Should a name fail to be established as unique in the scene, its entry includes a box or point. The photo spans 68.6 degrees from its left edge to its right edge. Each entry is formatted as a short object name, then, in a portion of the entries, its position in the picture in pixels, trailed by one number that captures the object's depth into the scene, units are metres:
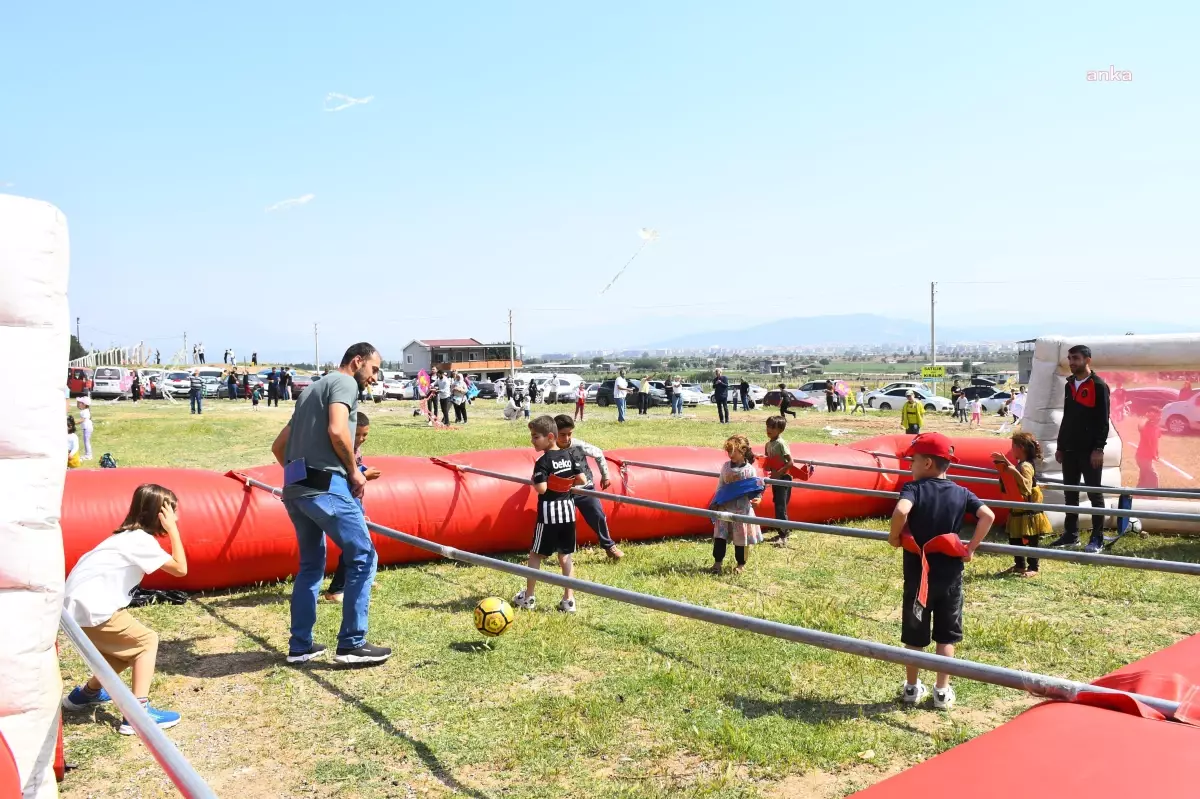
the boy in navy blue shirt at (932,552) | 4.61
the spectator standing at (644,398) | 33.66
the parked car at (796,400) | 37.91
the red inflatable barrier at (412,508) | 6.88
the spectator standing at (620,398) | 28.15
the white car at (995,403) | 34.75
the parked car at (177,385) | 45.98
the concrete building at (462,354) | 71.75
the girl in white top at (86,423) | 16.03
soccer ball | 5.74
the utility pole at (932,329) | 42.16
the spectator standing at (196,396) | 31.09
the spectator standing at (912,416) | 19.39
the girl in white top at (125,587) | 4.44
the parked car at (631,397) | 37.75
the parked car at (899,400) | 35.94
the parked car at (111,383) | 42.59
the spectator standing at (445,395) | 24.31
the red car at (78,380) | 33.07
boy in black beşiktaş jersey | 6.70
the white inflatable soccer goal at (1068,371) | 9.27
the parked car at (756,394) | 39.59
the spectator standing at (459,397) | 25.59
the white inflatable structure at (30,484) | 2.57
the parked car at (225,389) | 46.13
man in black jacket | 8.22
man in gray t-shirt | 5.19
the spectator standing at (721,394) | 26.44
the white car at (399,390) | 48.44
